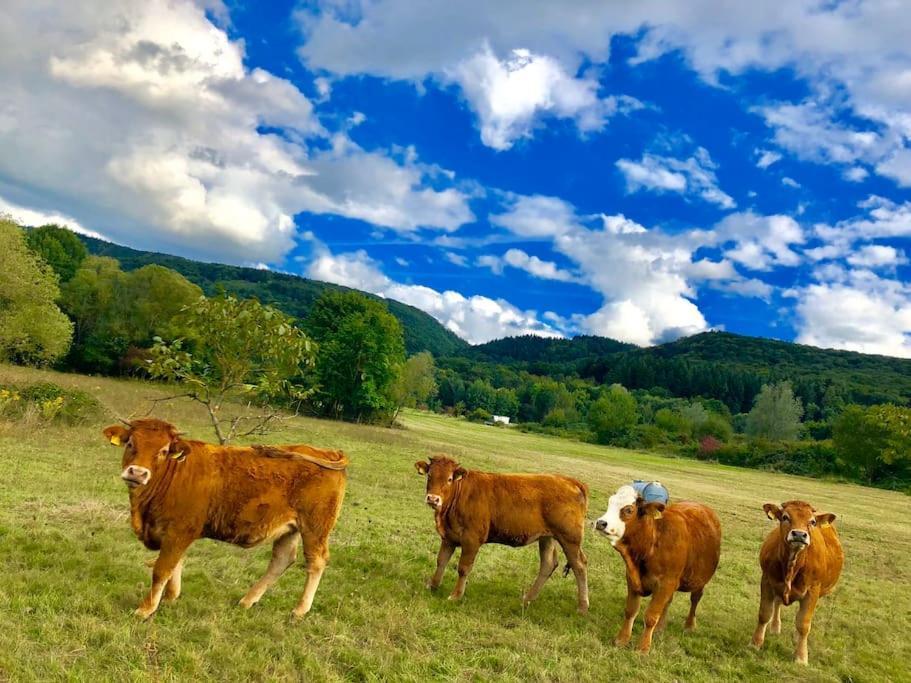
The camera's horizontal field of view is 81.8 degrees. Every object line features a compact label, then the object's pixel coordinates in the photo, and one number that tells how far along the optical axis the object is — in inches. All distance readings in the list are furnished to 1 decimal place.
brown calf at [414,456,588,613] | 307.9
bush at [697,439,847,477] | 2298.2
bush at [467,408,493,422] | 5078.7
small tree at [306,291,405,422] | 1786.4
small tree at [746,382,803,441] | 3425.4
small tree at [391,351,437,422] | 2094.0
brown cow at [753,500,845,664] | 275.4
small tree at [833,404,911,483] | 2037.4
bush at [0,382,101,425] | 698.8
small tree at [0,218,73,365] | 1293.1
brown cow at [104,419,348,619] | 221.8
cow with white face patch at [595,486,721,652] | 267.7
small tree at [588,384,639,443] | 3371.1
